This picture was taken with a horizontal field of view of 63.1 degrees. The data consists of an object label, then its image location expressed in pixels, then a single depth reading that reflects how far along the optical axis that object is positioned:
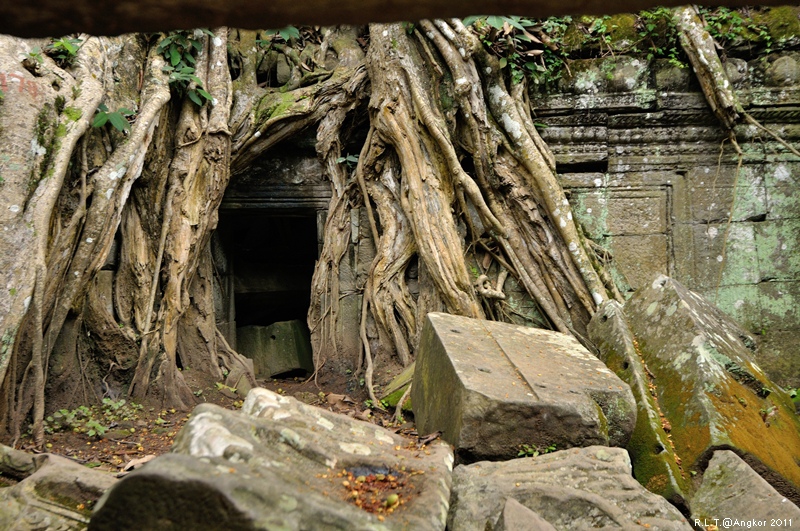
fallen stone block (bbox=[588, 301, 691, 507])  2.34
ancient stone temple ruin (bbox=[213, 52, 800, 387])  4.32
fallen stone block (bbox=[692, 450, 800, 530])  1.96
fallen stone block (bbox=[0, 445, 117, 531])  1.66
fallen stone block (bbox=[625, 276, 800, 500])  2.41
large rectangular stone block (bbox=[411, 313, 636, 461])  2.29
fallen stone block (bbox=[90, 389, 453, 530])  1.18
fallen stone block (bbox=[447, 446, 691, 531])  1.78
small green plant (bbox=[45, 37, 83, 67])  3.39
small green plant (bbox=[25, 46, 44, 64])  3.24
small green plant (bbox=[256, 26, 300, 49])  4.60
